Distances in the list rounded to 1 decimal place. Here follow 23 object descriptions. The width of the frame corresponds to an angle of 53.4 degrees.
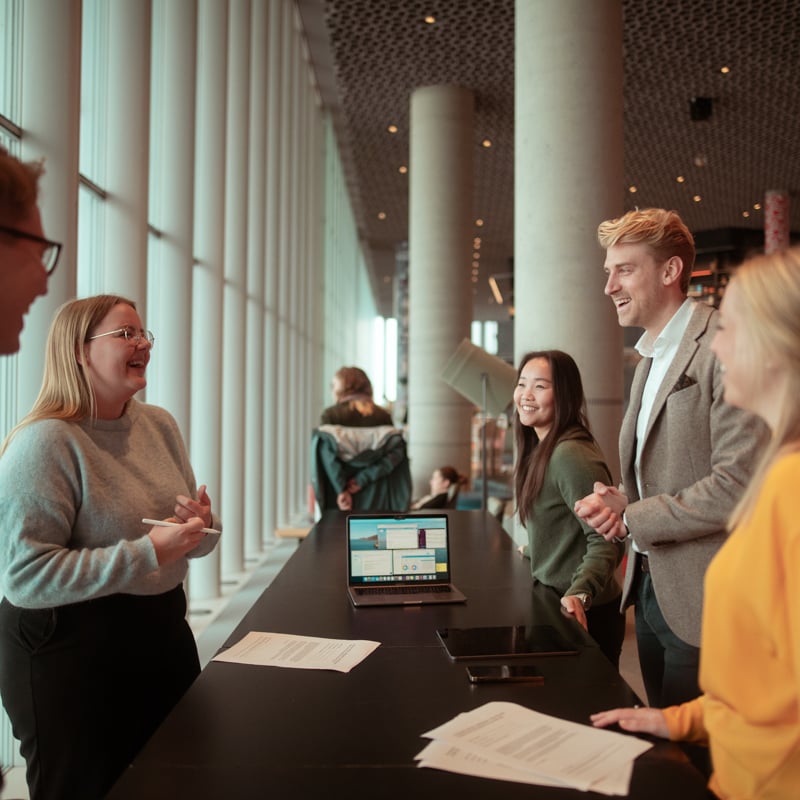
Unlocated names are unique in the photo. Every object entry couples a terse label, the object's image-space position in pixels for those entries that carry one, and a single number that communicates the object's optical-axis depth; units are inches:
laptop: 94.2
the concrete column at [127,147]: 152.6
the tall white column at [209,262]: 227.3
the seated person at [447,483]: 242.1
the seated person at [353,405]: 209.3
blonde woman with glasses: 68.6
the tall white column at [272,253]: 320.8
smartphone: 62.3
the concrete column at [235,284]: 260.1
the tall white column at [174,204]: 194.1
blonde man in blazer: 69.0
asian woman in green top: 90.1
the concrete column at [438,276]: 406.3
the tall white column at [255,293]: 290.0
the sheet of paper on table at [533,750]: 47.0
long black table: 46.4
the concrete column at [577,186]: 191.5
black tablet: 68.8
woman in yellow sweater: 38.1
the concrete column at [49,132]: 112.0
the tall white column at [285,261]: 354.9
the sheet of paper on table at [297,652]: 67.8
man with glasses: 44.3
